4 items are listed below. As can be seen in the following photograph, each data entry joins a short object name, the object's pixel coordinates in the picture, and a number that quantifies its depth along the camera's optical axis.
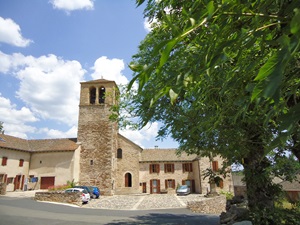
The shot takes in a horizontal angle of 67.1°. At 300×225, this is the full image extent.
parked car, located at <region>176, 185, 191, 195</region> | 31.81
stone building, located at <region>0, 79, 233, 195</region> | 28.78
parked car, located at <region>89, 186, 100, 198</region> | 25.87
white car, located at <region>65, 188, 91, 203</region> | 19.81
